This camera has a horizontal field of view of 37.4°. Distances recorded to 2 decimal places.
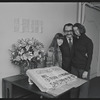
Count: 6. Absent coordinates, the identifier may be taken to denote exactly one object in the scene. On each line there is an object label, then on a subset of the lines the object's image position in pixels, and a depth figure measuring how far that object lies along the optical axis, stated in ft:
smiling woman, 7.78
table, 5.94
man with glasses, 7.67
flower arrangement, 6.91
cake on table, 5.48
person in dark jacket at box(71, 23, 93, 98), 7.29
